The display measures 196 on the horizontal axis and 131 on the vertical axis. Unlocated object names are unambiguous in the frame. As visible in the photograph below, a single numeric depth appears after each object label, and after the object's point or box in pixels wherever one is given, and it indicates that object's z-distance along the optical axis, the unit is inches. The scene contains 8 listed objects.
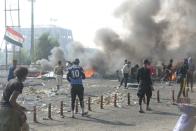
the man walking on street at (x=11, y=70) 749.3
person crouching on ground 326.0
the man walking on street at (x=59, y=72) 1076.5
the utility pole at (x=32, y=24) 3031.5
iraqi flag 2242.1
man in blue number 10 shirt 618.2
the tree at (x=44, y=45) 3943.4
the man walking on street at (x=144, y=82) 663.8
